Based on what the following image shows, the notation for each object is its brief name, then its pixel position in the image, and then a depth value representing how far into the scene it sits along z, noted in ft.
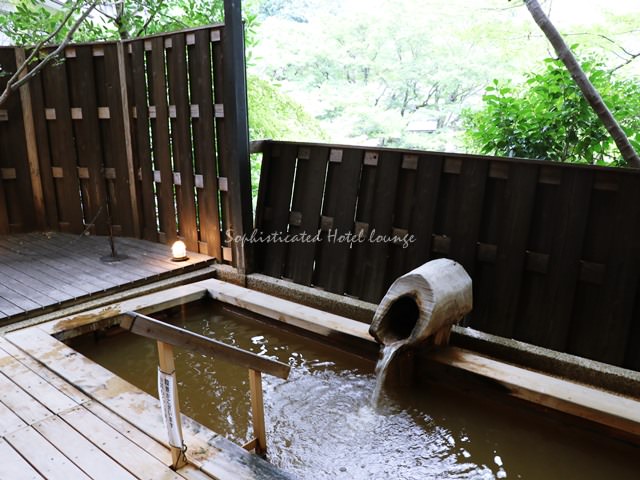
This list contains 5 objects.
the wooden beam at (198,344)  6.69
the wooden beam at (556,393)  8.98
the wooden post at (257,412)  7.67
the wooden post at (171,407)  6.73
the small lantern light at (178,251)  17.10
